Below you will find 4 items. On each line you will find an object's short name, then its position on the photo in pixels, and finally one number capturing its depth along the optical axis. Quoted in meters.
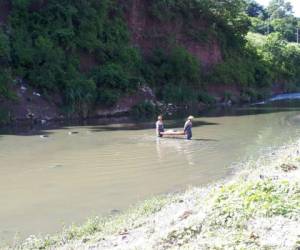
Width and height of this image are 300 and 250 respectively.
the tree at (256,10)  85.54
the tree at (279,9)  87.08
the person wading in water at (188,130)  16.55
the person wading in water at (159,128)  17.07
